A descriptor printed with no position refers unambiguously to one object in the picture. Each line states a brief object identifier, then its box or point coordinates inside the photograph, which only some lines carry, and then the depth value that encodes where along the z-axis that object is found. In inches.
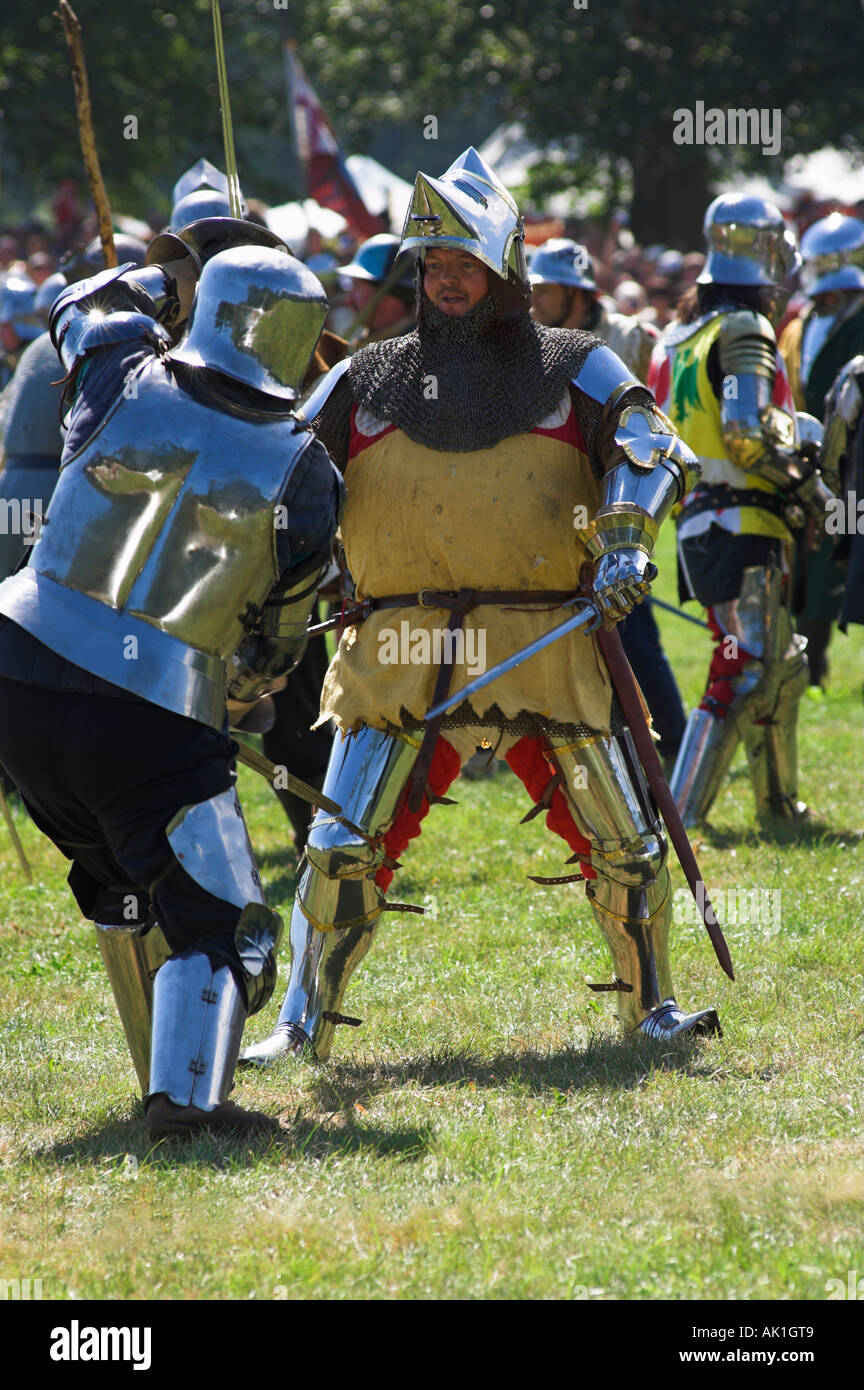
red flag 1031.6
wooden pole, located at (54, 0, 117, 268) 393.7
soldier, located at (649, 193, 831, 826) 477.7
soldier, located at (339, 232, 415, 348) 570.6
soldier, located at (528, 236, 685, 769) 510.3
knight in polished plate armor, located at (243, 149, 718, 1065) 311.4
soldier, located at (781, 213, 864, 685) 572.7
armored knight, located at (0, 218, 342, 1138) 257.1
